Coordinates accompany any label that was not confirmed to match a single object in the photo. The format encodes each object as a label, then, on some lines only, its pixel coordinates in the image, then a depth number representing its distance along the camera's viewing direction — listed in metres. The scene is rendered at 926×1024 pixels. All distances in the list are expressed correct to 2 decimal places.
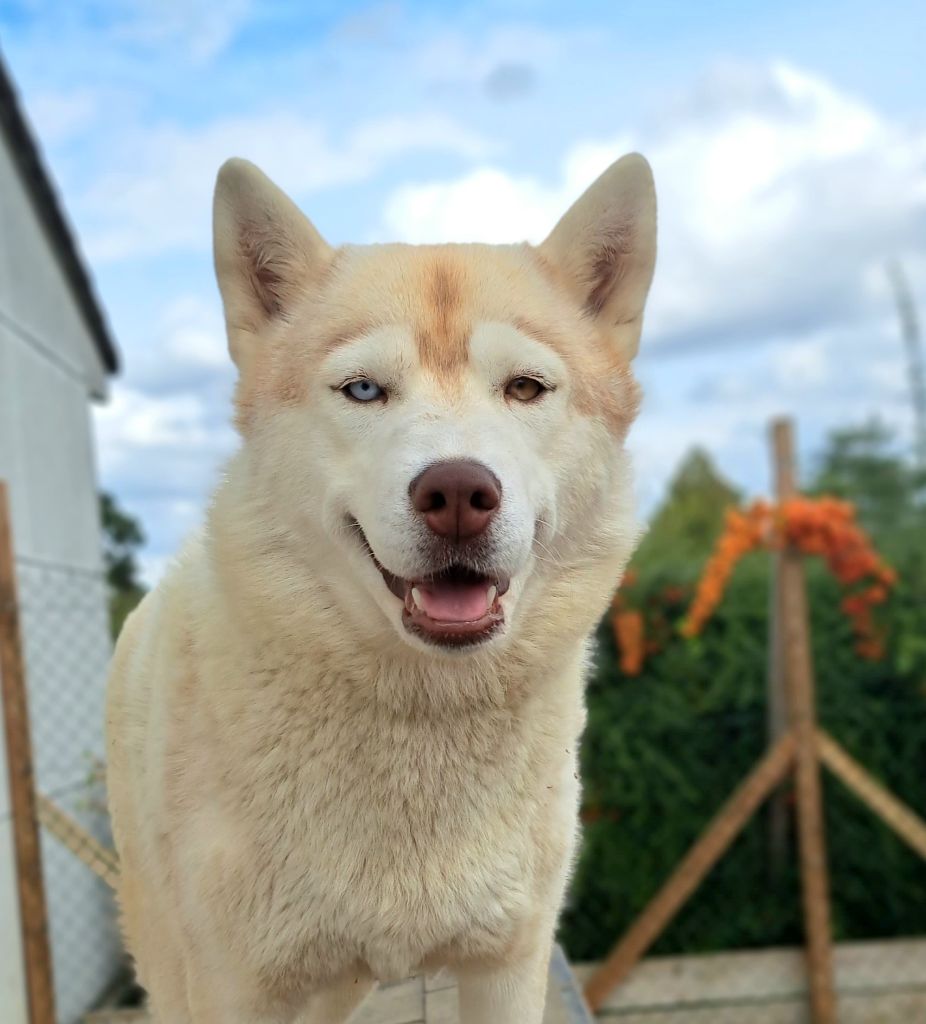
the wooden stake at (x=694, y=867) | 5.59
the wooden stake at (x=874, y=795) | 5.59
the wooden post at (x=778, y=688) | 5.77
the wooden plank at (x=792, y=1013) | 5.81
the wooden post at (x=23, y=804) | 3.97
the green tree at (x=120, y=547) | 7.90
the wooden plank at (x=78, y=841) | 2.75
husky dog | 1.68
